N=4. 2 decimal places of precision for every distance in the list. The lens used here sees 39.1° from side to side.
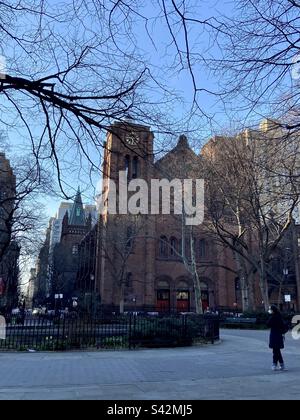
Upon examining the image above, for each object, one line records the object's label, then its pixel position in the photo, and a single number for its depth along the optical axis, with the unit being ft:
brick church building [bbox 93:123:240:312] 153.38
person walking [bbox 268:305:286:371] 36.91
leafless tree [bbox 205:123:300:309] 84.19
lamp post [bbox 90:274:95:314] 199.41
